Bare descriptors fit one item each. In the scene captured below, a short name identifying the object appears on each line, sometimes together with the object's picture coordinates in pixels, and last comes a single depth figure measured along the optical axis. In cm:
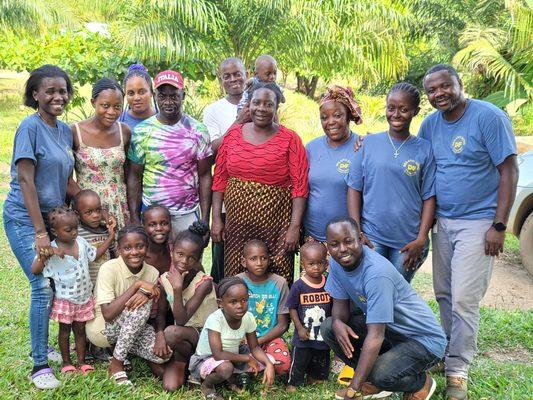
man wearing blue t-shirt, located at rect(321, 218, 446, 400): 346
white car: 675
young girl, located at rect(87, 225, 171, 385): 392
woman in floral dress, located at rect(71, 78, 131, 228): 414
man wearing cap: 427
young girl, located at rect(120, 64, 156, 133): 463
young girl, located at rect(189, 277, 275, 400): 380
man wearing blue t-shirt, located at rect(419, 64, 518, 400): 379
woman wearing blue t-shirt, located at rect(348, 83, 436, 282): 395
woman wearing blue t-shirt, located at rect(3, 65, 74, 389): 378
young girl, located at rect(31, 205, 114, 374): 382
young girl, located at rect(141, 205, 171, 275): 413
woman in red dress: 419
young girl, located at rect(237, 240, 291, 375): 412
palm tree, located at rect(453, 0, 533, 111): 982
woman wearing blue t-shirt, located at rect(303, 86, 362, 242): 412
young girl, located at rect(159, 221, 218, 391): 397
